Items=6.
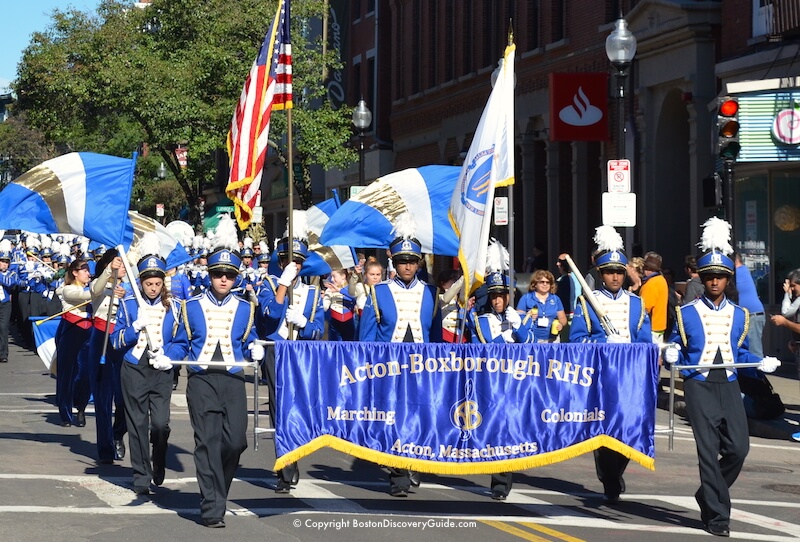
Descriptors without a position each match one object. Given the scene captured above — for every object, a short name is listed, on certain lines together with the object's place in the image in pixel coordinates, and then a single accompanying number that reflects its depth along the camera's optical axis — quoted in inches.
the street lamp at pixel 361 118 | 1252.1
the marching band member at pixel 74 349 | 640.4
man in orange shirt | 722.2
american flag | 653.9
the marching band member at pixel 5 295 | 1068.5
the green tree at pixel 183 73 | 1520.7
